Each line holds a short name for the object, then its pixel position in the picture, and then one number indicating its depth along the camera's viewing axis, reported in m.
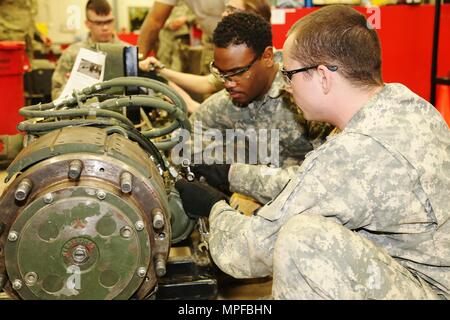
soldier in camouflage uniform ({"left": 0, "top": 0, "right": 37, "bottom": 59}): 6.59
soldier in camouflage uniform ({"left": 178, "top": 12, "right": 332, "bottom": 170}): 2.46
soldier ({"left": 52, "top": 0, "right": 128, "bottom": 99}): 4.57
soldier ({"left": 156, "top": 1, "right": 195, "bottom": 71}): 6.49
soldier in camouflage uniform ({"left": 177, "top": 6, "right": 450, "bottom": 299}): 1.48
